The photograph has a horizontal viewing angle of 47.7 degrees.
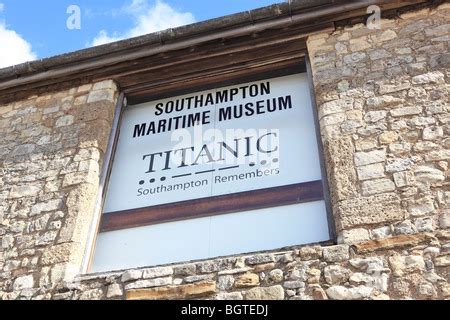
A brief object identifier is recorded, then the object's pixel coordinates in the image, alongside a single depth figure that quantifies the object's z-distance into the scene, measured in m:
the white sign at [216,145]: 3.83
